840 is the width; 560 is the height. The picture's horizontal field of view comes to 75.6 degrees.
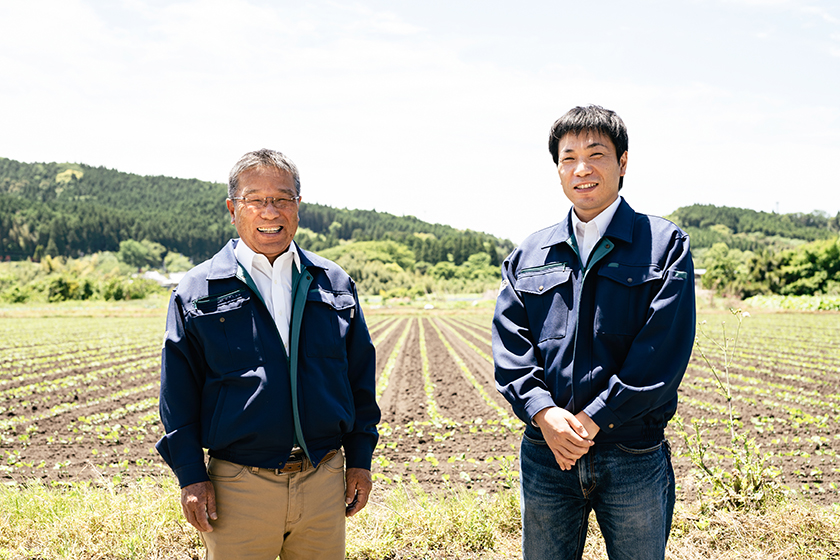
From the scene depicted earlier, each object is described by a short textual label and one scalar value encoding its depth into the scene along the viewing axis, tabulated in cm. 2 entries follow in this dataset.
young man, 180
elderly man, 187
